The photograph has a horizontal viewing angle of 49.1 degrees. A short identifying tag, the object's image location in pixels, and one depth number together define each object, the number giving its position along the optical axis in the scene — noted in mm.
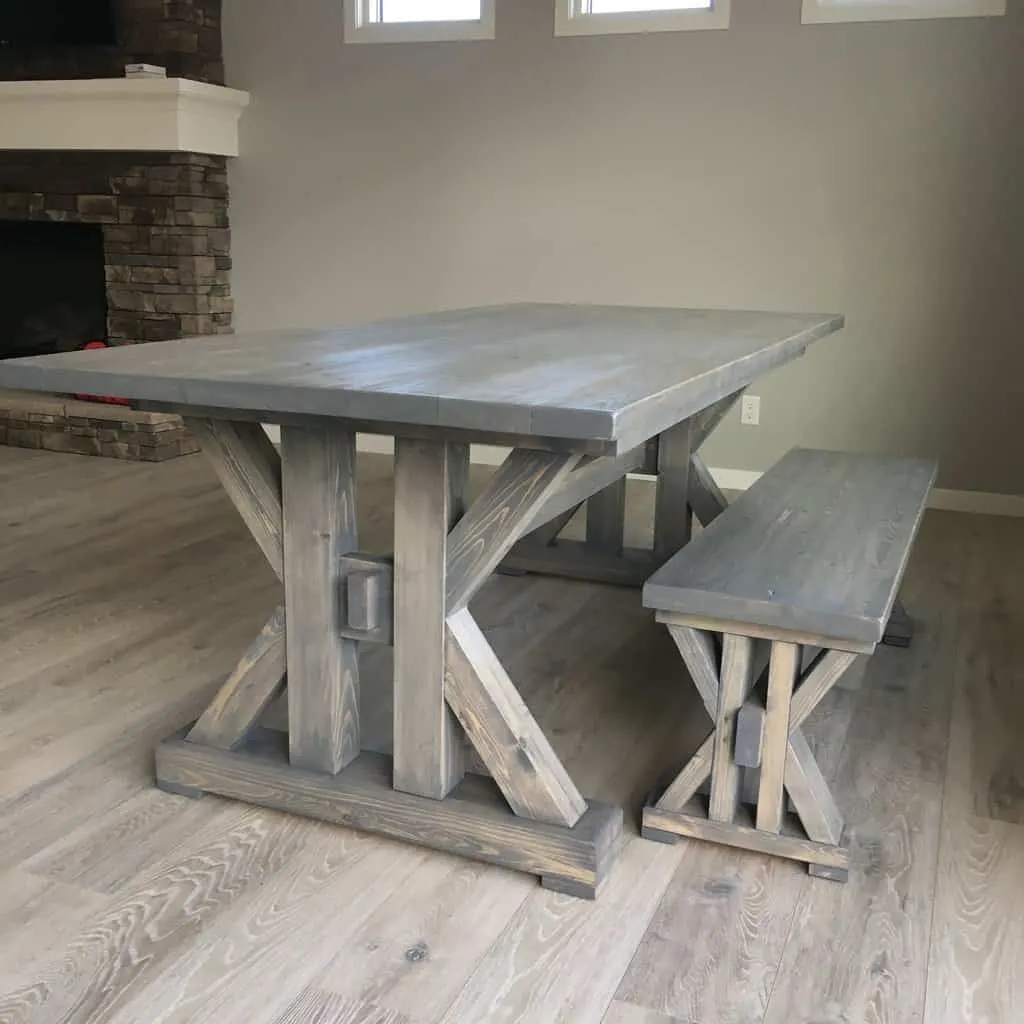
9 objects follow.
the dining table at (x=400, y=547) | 1520
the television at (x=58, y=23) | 4824
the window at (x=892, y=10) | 3785
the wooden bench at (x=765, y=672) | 1692
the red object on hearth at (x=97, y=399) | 4804
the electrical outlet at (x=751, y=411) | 4344
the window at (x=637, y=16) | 4125
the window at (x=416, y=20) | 4469
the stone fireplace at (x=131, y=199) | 4715
